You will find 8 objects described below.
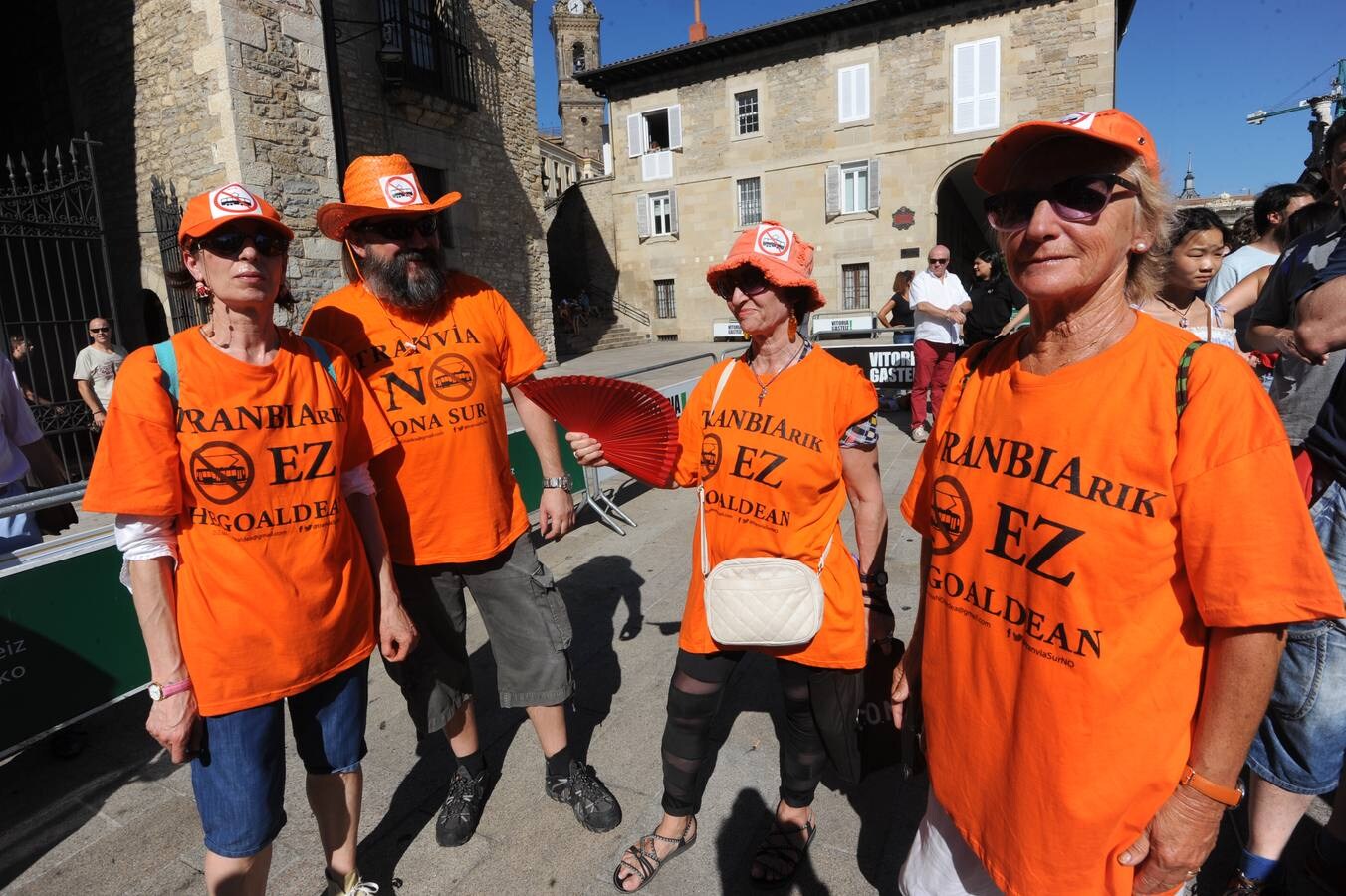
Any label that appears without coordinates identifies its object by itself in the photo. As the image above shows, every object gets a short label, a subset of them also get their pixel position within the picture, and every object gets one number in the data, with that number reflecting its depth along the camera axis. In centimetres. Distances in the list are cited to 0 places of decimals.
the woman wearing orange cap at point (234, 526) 169
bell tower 3900
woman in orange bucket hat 209
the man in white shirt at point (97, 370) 780
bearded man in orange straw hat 236
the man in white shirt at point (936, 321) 783
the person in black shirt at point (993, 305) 677
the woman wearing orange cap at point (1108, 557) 107
